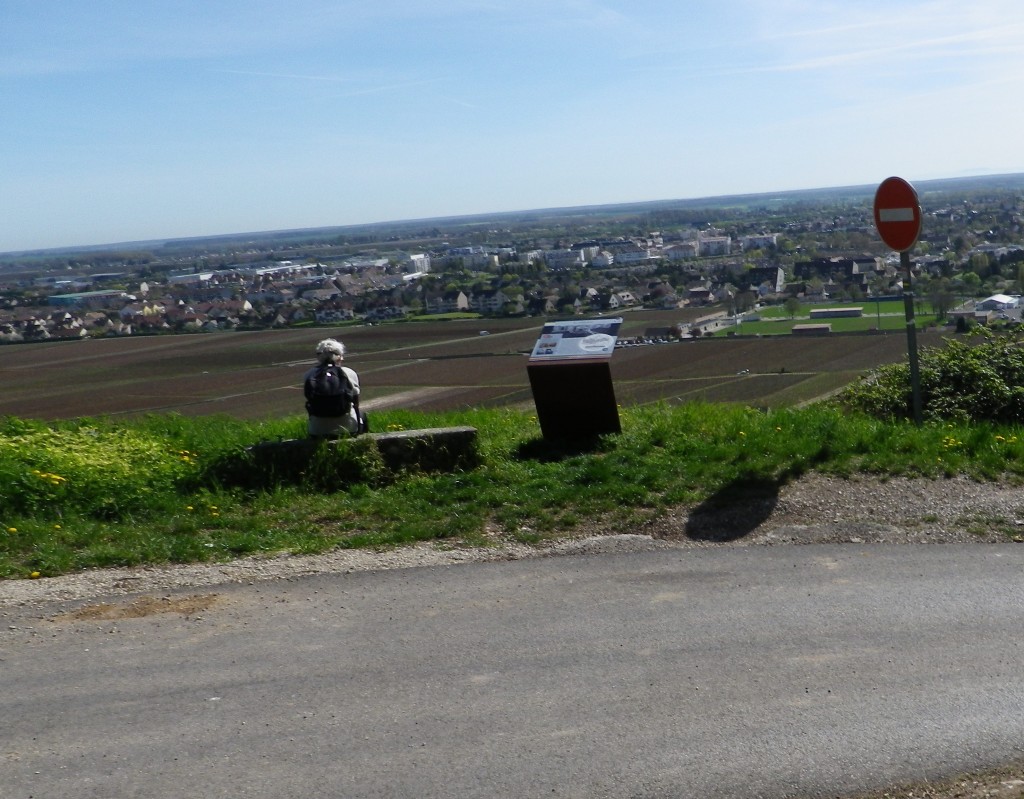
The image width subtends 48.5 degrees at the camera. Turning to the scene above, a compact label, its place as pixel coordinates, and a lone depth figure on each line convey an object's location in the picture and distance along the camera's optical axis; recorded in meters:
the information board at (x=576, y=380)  8.68
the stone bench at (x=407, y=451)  8.08
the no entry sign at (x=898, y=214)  8.42
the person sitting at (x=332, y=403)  8.30
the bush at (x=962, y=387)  9.83
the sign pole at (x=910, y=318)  8.62
